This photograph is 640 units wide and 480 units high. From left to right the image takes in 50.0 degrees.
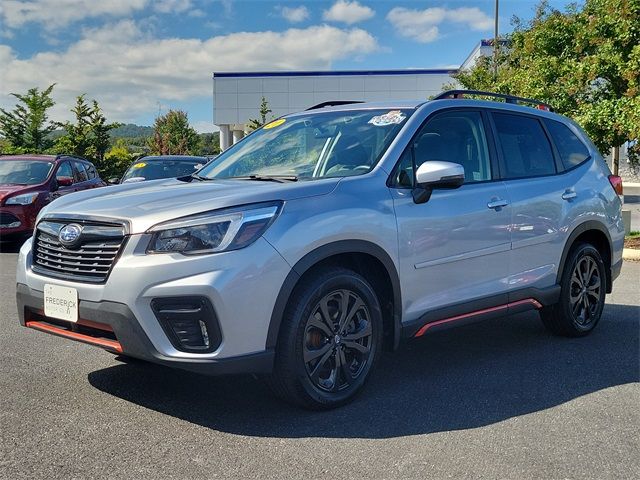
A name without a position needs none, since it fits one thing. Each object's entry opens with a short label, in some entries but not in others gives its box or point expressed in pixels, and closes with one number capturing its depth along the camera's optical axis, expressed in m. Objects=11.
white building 45.59
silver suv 3.42
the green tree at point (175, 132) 47.62
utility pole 24.06
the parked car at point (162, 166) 12.41
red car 10.86
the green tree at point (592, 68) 11.96
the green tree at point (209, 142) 86.31
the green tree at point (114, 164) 32.69
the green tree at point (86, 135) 31.72
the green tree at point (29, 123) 31.38
